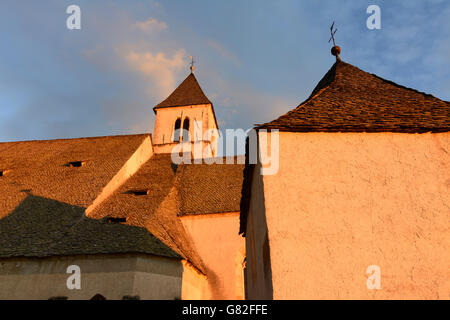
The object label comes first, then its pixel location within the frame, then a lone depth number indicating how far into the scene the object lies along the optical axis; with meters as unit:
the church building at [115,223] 11.42
